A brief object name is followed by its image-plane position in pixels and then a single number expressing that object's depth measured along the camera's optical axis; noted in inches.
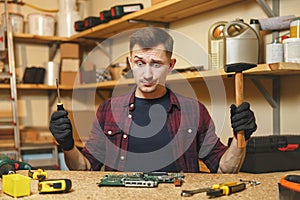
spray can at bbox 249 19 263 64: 68.6
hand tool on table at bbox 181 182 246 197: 33.5
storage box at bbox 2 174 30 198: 33.6
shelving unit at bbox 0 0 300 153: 69.8
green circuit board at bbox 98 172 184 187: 37.1
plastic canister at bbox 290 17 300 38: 63.2
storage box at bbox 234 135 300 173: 63.5
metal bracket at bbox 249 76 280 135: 74.8
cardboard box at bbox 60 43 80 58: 129.0
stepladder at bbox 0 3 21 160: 117.8
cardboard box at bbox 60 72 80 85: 126.6
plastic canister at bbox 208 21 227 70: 73.5
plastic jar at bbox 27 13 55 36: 126.9
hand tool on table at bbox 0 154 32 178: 43.6
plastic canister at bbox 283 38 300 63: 61.4
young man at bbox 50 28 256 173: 57.7
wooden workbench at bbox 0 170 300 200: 33.7
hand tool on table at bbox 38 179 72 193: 34.7
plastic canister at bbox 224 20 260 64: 65.9
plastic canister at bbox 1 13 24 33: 124.3
